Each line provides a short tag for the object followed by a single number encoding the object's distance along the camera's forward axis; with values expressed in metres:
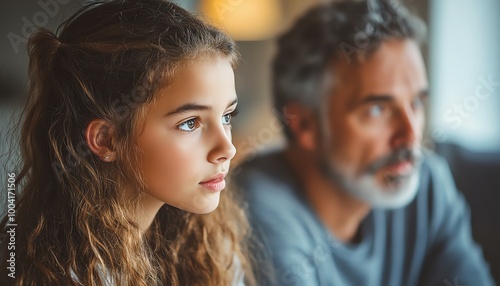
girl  0.88
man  1.28
